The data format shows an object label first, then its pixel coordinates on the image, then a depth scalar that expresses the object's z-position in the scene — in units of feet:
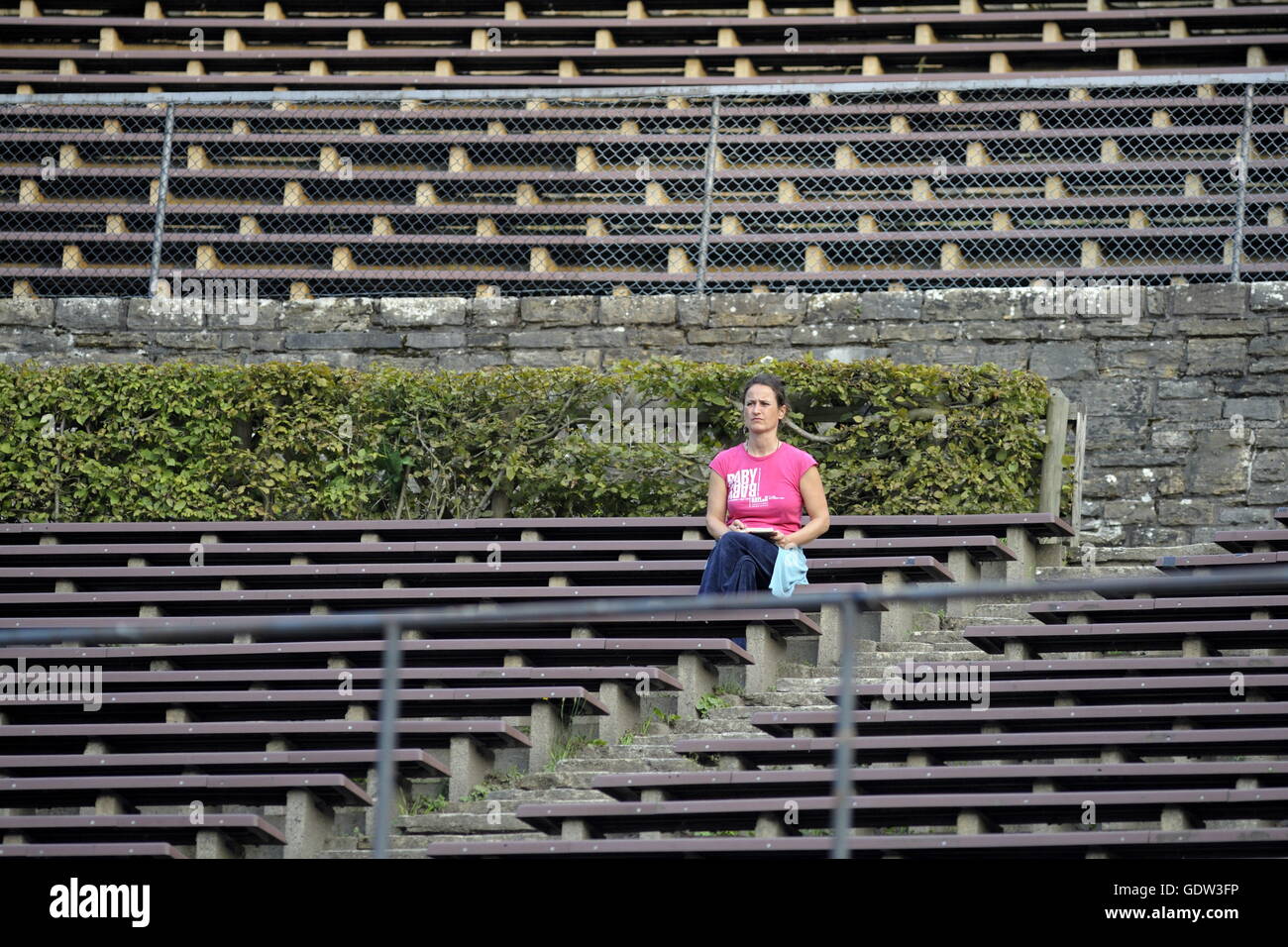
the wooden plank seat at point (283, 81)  89.86
